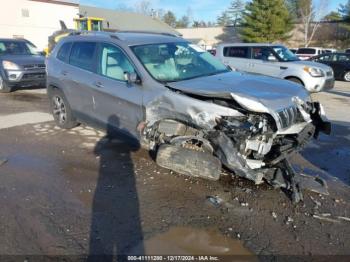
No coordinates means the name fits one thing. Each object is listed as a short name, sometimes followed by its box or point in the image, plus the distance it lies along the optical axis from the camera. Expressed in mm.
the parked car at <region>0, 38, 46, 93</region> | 11820
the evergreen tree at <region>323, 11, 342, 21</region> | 56656
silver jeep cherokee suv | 4281
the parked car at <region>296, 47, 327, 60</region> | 28562
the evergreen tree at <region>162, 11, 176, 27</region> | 94562
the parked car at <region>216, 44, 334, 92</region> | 11781
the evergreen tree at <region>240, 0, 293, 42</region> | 45750
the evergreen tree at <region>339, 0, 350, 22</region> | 45797
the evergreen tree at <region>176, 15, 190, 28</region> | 93500
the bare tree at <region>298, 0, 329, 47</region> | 49406
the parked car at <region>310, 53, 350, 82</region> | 18933
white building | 33531
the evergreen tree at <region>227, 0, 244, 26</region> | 89175
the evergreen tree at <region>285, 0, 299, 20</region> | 56094
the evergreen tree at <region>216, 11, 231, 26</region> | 92062
